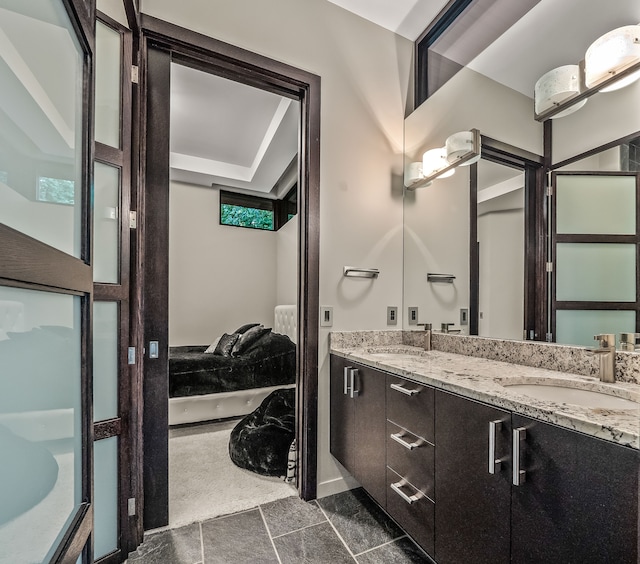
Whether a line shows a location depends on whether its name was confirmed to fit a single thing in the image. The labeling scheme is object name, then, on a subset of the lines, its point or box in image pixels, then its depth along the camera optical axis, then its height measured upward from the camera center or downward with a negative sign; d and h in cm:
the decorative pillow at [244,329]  405 -58
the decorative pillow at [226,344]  360 -71
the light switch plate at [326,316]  197 -20
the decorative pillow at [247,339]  345 -61
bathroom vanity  72 -53
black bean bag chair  215 -109
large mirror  126 +44
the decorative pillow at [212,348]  382 -80
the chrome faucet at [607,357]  115 -26
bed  290 -91
